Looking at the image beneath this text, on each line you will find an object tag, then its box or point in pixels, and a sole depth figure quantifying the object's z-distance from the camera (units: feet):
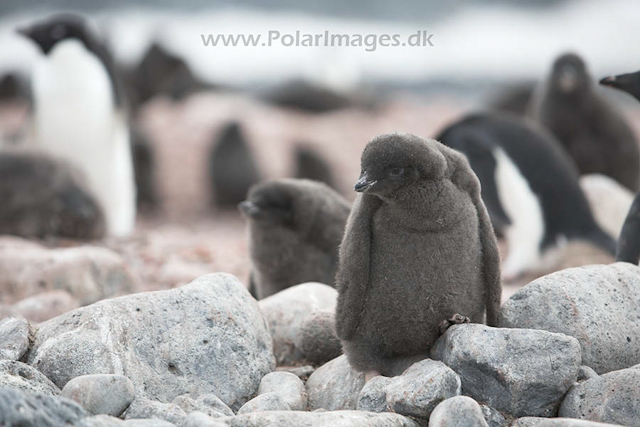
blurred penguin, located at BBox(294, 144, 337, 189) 68.85
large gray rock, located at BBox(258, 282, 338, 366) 26.48
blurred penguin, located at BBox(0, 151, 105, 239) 45.70
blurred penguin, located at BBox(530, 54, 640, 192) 53.62
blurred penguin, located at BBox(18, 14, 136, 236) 52.37
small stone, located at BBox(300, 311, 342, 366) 25.54
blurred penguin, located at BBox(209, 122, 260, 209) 72.33
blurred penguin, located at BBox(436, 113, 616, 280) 43.24
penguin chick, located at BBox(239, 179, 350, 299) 31.91
